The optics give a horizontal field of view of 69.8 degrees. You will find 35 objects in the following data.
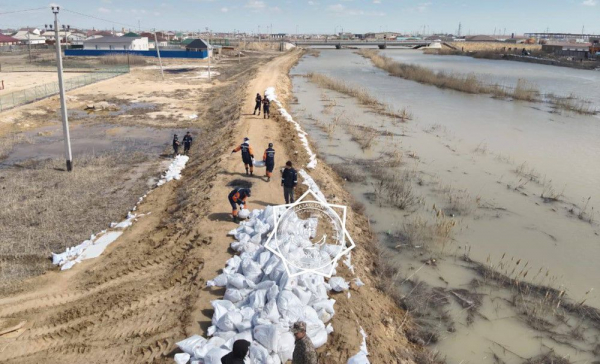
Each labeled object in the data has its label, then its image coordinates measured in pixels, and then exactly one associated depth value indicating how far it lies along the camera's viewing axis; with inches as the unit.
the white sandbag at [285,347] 199.3
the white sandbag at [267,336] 198.5
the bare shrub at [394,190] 477.1
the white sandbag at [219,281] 258.8
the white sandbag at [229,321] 213.2
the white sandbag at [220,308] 221.5
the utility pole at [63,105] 491.7
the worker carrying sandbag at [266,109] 783.7
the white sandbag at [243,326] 212.1
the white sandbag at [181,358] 197.8
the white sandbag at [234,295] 239.6
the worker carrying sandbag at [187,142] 618.5
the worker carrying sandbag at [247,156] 443.8
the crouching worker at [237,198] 347.9
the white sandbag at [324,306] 234.5
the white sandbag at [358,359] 200.5
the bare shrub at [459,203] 457.4
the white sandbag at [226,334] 208.8
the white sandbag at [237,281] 249.1
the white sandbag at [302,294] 232.1
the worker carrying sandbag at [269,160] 433.7
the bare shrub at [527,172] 570.8
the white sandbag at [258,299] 225.6
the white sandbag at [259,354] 192.5
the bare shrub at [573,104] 1043.9
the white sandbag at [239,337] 201.6
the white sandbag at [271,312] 215.9
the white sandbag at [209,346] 198.2
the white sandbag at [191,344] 203.0
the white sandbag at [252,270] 256.1
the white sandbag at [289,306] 218.1
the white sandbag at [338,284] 266.2
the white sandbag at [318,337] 214.4
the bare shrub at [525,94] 1206.3
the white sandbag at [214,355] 192.4
